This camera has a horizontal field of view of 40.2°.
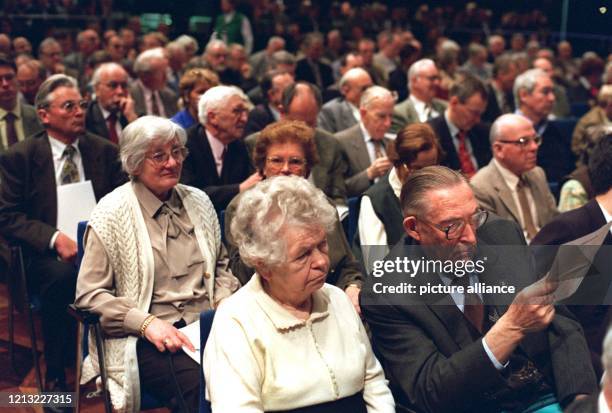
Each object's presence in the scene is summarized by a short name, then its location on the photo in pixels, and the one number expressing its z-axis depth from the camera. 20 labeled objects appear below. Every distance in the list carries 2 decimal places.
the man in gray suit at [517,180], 3.85
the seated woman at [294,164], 3.13
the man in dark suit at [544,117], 5.35
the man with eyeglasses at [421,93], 5.98
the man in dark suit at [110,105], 5.17
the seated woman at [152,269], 2.74
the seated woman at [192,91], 5.08
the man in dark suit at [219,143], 4.25
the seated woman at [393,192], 3.33
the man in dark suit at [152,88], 6.37
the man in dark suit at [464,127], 4.94
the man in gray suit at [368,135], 4.79
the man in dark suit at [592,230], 2.39
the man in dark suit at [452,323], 2.19
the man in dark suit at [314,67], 9.08
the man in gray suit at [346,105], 6.05
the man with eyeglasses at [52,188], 3.59
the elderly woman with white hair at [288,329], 2.07
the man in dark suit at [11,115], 4.84
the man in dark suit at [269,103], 5.58
